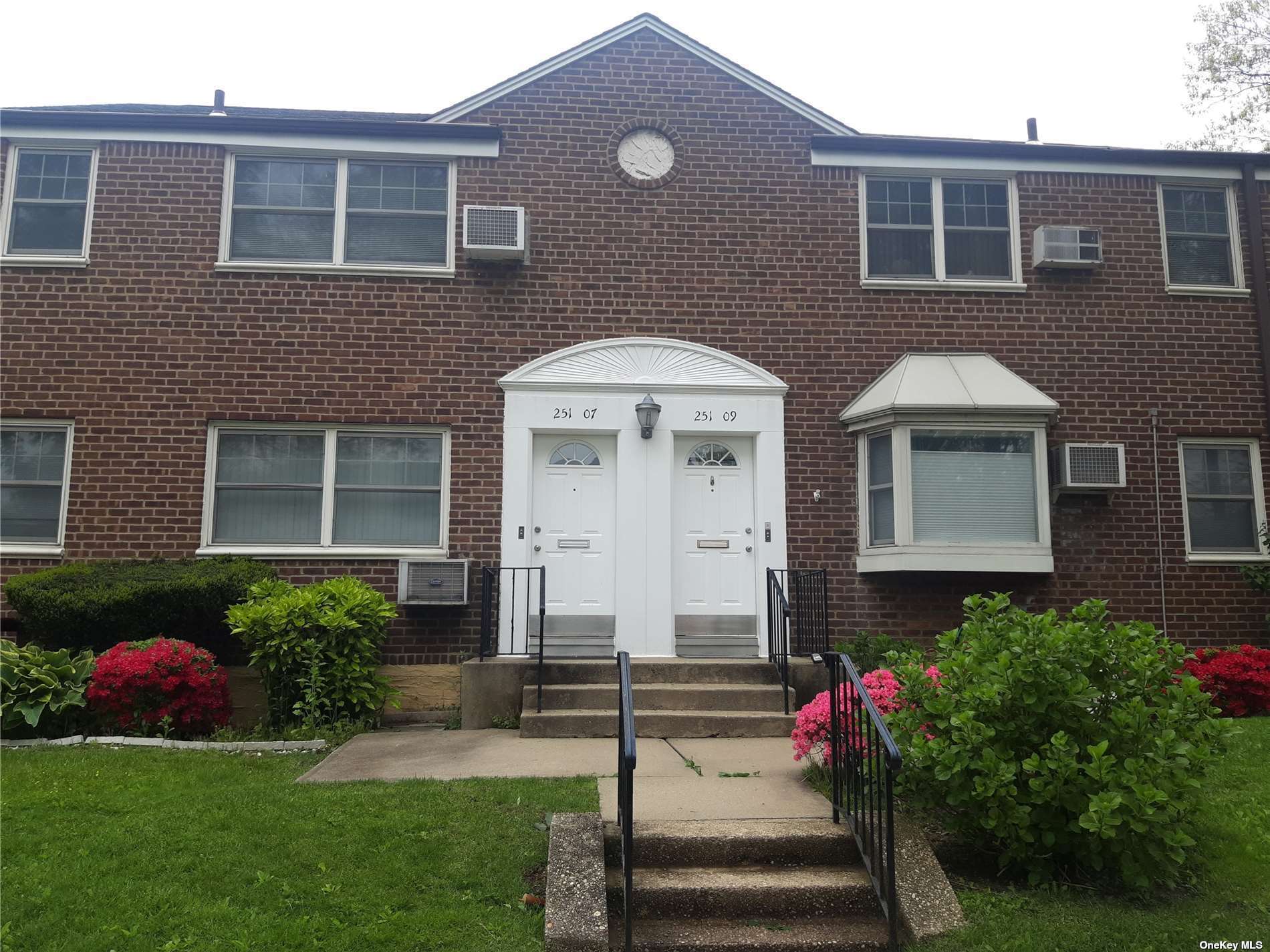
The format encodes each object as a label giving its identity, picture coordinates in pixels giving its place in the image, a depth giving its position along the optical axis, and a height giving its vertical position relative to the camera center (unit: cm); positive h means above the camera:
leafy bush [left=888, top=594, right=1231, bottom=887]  438 -73
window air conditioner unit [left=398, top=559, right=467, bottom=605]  905 +3
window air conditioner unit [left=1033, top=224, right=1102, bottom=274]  1013 +346
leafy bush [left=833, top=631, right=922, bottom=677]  878 -55
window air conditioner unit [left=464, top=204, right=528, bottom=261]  952 +340
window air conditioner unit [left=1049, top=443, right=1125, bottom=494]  949 +115
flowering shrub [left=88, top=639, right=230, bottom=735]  757 -81
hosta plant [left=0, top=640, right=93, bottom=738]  744 -82
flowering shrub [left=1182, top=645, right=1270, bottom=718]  877 -82
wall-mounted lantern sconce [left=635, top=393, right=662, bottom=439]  944 +165
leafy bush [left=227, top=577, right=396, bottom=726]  791 -53
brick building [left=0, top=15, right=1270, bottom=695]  943 +220
